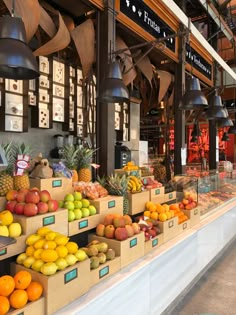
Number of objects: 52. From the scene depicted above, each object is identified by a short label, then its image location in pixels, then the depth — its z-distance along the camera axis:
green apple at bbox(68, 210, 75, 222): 2.33
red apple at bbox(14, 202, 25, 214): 2.01
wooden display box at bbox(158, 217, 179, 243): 3.10
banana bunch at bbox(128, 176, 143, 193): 3.22
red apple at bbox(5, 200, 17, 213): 2.04
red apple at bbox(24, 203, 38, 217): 2.00
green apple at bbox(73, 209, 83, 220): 2.40
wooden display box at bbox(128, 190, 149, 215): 3.15
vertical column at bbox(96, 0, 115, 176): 3.46
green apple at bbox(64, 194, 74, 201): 2.44
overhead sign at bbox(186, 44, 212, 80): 5.73
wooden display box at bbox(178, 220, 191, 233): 3.46
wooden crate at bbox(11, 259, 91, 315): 1.72
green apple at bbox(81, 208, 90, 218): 2.49
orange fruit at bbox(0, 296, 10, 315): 1.51
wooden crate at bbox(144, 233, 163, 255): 2.77
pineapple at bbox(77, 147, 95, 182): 3.03
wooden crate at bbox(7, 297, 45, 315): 1.55
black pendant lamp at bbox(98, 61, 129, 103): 2.62
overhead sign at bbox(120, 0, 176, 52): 3.78
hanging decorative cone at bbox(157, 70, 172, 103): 5.48
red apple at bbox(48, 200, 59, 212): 2.15
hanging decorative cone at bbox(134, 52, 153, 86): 4.84
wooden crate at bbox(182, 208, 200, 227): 3.79
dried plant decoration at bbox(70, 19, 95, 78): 3.48
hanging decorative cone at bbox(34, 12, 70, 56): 3.14
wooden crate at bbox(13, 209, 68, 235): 1.98
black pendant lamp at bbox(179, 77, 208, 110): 3.58
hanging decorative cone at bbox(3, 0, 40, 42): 2.70
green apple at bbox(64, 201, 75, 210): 2.36
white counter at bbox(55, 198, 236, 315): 2.02
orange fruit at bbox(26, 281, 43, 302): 1.65
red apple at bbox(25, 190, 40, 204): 2.05
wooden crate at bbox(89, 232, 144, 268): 2.41
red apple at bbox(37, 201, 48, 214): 2.07
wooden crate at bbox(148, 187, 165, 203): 3.50
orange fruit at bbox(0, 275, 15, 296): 1.62
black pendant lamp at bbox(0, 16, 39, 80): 1.55
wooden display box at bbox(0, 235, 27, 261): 1.84
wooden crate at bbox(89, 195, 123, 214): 2.65
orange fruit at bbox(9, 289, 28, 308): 1.59
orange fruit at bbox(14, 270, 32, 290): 1.69
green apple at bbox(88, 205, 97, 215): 2.57
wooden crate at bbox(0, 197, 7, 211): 2.12
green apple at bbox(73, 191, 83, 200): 2.51
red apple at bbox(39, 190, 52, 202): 2.14
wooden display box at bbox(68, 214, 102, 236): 2.32
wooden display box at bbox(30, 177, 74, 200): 2.32
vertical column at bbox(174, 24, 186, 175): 5.38
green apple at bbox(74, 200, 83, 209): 2.43
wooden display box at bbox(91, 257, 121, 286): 2.13
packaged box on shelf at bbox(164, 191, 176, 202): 3.85
